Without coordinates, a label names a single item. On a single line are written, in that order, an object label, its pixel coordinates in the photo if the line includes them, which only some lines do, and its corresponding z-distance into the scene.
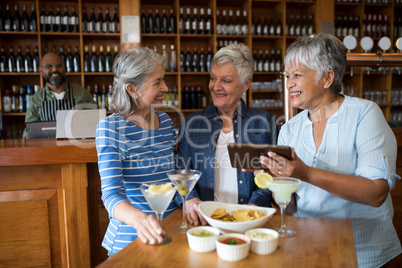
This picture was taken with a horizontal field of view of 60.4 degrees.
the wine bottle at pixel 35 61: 4.66
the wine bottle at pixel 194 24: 4.96
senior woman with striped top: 1.51
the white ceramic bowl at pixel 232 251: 1.01
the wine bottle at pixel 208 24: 4.96
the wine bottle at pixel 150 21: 4.89
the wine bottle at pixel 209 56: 5.04
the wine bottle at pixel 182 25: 4.94
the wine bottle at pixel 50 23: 4.61
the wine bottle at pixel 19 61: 4.64
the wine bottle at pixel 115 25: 4.73
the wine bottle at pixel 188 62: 5.04
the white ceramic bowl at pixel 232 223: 1.16
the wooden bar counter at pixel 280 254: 1.02
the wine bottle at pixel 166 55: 4.97
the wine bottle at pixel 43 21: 4.59
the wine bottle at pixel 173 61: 4.94
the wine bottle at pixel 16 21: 4.55
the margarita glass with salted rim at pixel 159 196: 1.15
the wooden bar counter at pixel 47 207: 2.07
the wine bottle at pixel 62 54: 4.75
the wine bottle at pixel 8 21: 4.52
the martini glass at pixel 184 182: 1.28
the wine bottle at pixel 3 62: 4.59
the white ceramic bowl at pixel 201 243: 1.08
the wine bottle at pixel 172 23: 4.89
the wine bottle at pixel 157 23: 4.91
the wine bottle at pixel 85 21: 4.66
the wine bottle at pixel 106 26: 4.71
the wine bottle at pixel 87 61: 4.80
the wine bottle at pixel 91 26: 4.67
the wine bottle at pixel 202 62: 5.05
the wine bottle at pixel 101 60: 4.82
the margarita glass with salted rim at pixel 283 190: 1.16
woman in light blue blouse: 1.35
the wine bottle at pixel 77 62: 4.71
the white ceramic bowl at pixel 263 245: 1.06
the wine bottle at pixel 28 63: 4.61
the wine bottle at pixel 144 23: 4.86
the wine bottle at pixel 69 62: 4.70
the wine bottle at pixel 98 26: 4.68
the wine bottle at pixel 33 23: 4.56
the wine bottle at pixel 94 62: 4.76
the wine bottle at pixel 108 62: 4.86
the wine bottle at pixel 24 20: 4.61
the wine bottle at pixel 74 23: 4.63
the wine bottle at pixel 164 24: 4.88
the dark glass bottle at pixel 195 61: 5.05
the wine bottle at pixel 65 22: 4.60
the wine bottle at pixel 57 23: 4.60
